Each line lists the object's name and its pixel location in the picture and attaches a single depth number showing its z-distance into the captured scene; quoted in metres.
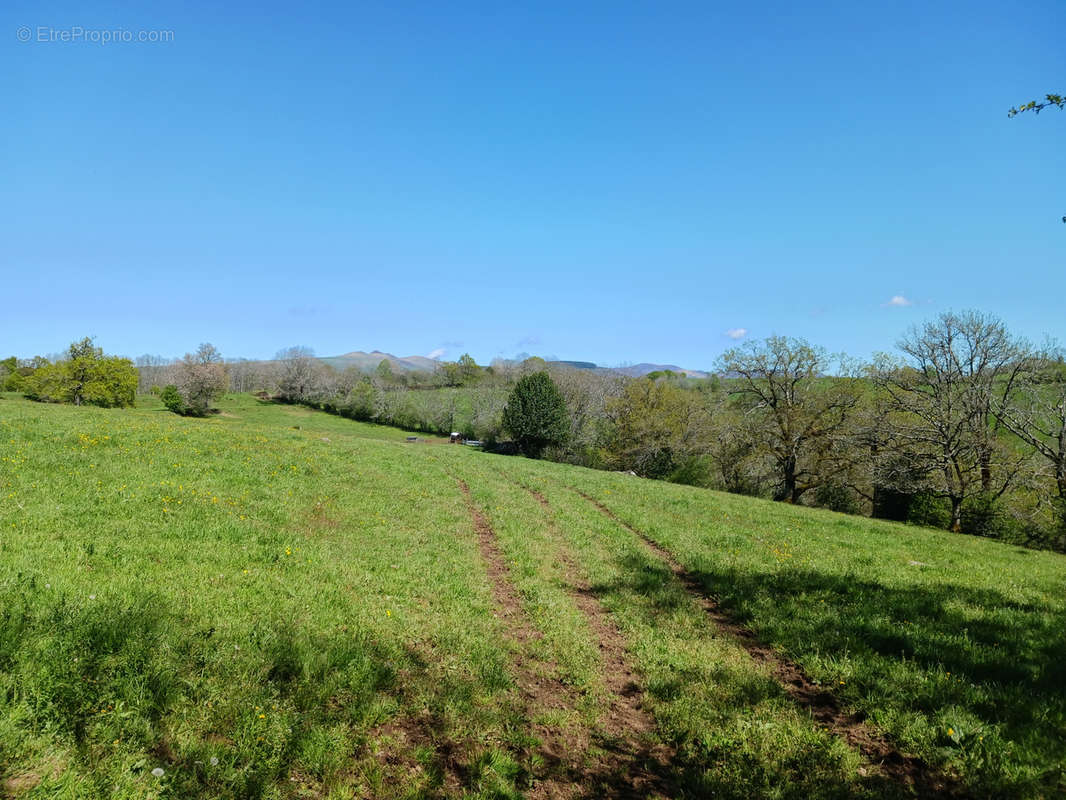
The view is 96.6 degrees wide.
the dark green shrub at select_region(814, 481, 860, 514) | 39.41
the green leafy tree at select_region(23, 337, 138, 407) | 64.00
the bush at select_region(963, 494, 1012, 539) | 29.14
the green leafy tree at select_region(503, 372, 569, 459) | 58.03
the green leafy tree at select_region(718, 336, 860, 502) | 36.19
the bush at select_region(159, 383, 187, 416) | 73.31
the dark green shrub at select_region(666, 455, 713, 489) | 48.75
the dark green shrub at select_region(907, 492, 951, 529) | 32.09
